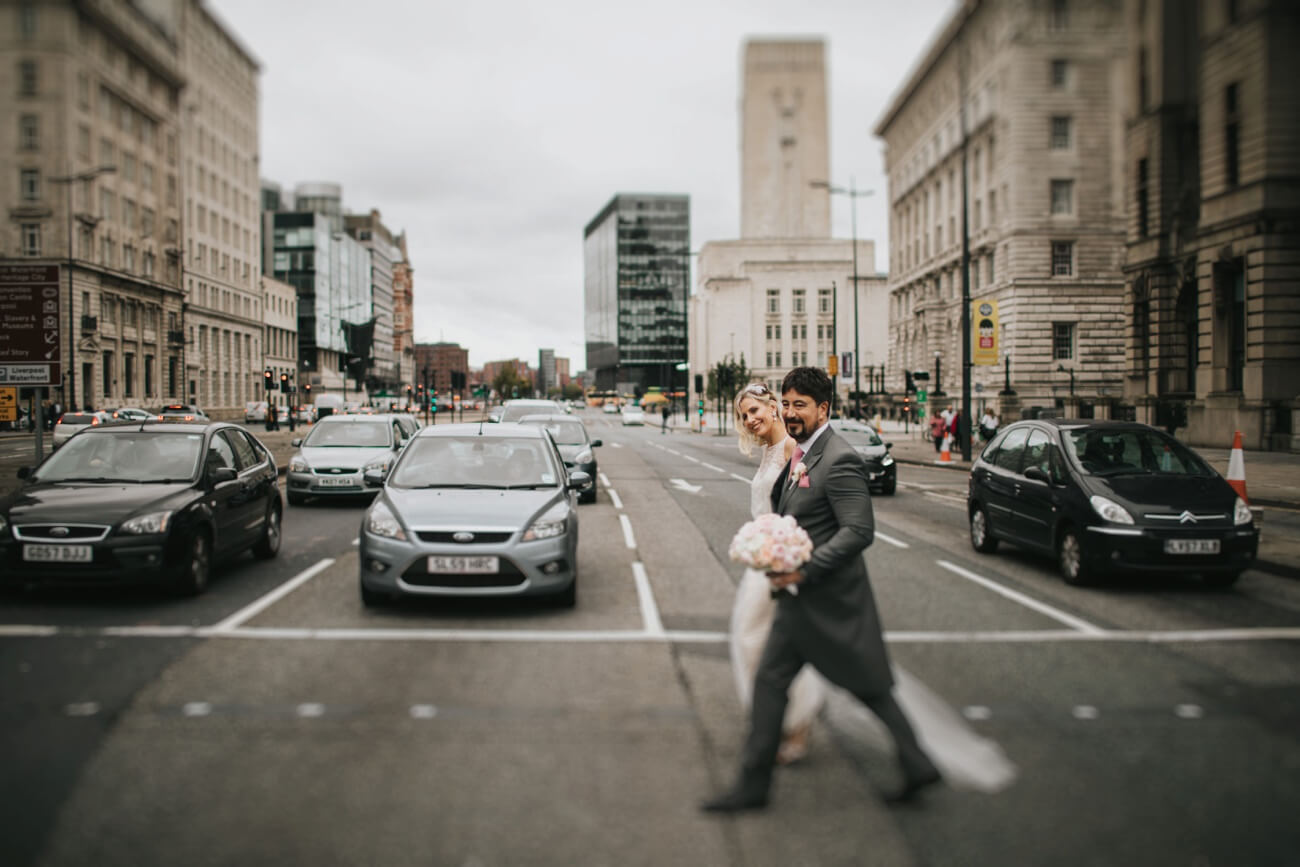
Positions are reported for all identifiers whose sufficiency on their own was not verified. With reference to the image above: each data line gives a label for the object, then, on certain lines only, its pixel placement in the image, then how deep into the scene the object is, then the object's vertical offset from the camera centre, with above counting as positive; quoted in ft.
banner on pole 73.77 +5.90
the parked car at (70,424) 94.89 -1.48
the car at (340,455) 53.26 -2.59
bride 13.96 -3.72
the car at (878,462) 61.41 -3.33
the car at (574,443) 56.31 -2.09
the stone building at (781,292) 317.42 +45.15
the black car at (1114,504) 27.45 -2.88
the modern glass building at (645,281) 522.88 +71.47
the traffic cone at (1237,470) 37.83 -2.40
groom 12.12 -3.02
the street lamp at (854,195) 116.18 +28.39
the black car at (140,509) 24.39 -2.76
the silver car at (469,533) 23.97 -3.18
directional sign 37.76 +3.58
